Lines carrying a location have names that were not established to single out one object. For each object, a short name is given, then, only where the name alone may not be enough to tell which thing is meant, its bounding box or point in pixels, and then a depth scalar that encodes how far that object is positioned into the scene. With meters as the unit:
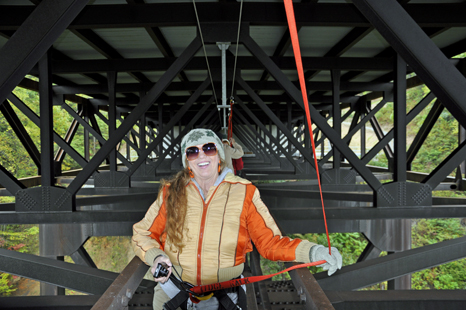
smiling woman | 1.91
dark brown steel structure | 2.11
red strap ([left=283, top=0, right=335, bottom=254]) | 1.18
